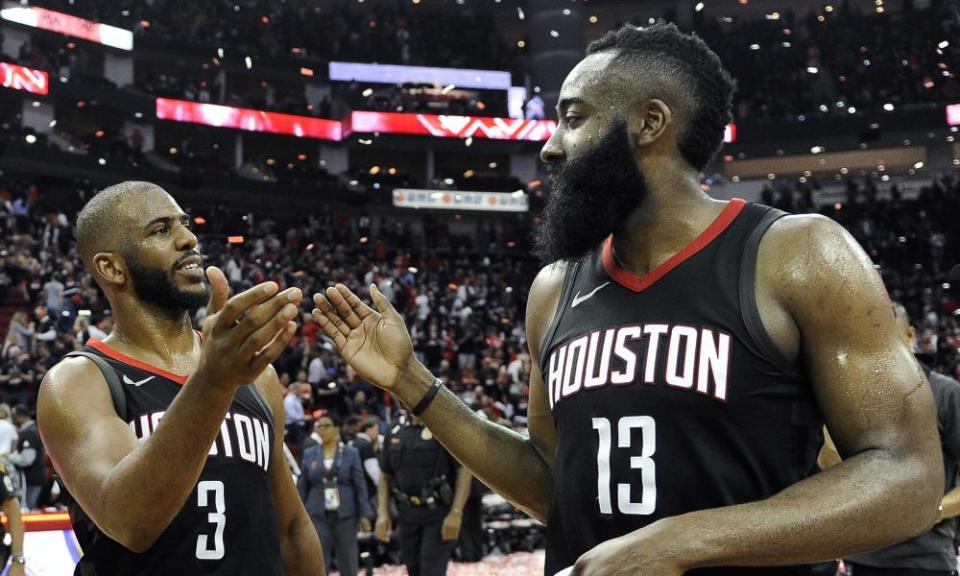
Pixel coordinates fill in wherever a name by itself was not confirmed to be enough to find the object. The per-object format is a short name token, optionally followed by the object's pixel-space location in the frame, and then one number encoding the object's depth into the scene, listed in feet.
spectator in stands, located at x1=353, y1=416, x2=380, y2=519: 37.32
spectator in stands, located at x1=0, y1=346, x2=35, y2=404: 45.21
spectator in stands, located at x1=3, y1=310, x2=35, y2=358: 49.43
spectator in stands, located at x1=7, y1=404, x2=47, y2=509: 37.27
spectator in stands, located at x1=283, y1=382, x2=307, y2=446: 48.42
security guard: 29.99
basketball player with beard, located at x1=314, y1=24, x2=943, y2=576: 6.23
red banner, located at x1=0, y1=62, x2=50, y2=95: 94.99
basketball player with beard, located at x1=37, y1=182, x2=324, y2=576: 7.11
